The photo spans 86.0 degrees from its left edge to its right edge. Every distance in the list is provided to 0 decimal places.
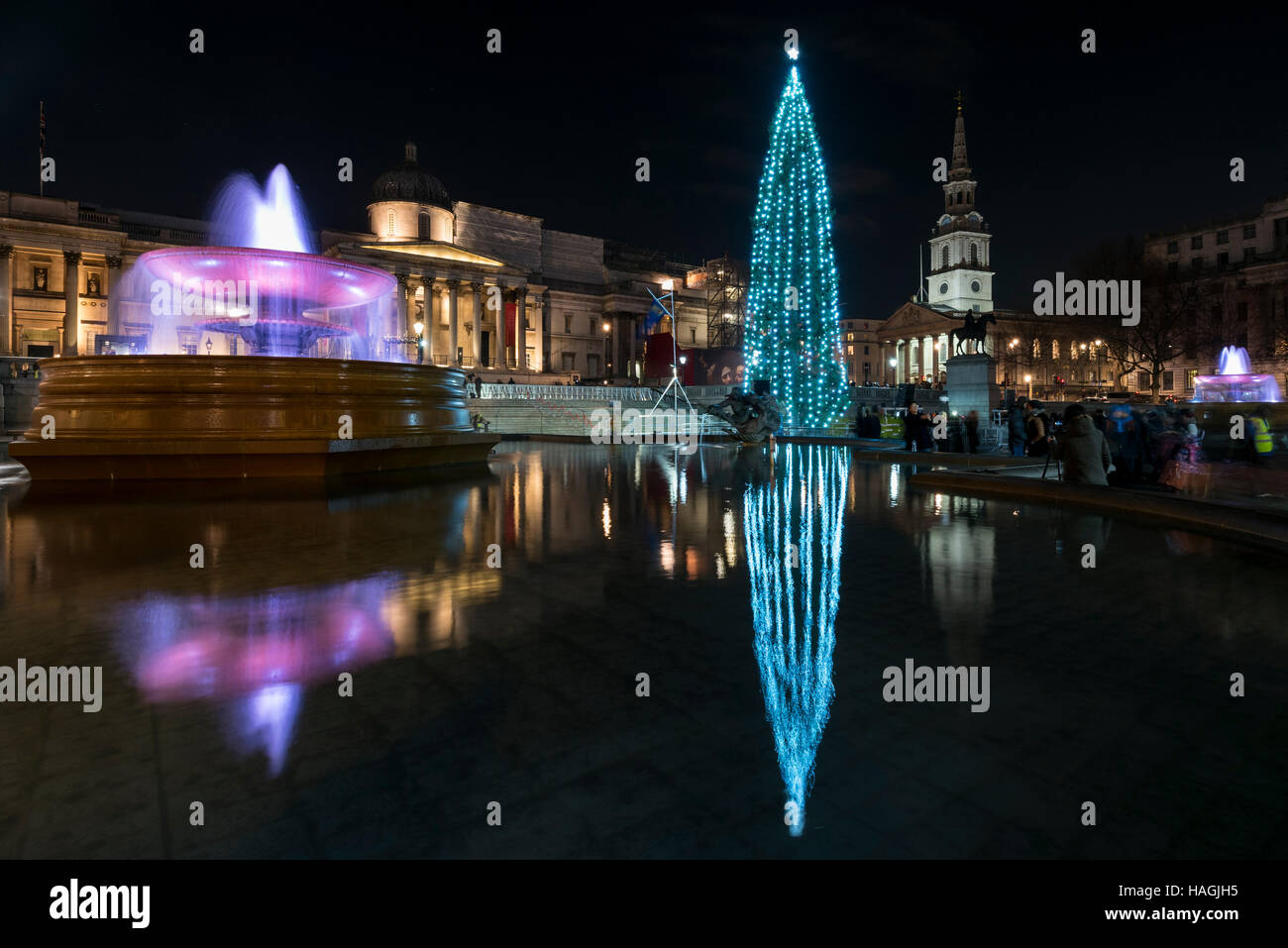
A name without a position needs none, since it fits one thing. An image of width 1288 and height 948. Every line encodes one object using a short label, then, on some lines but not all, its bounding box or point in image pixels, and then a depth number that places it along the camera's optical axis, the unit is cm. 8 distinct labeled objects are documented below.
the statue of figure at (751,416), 1944
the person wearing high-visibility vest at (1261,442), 1312
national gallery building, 3888
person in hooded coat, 832
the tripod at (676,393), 3022
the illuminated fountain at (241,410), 905
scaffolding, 5709
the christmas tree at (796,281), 2439
